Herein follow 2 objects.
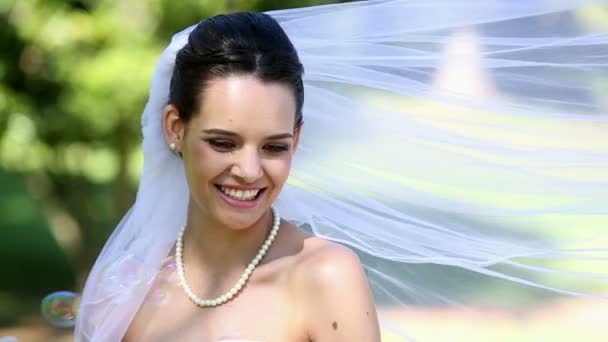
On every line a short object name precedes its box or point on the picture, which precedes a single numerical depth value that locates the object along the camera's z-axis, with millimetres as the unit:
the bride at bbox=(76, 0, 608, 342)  5473
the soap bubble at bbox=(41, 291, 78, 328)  7016
